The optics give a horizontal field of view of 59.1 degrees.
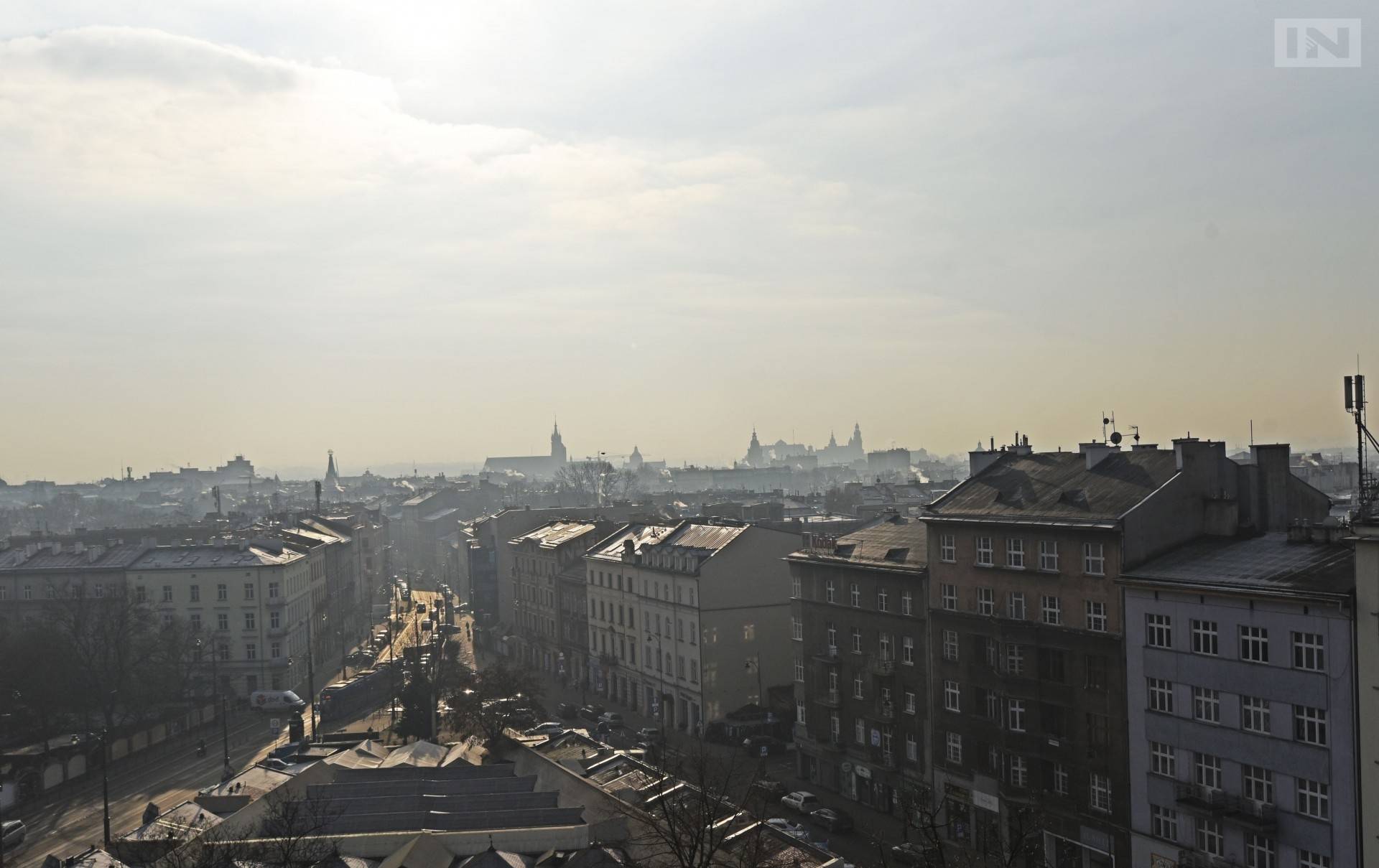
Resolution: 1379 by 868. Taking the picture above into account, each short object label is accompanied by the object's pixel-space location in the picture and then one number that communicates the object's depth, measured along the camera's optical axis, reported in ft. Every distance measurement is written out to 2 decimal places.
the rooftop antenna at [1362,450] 100.94
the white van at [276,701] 251.39
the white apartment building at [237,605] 267.59
